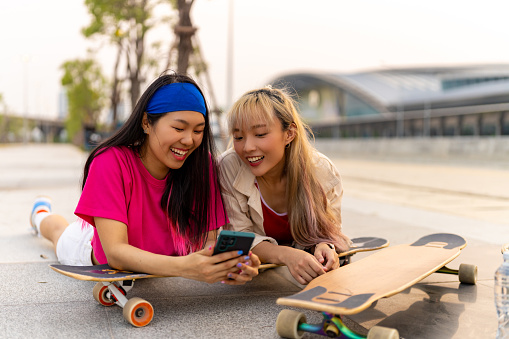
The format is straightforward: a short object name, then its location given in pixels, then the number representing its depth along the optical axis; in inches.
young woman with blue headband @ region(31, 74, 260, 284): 100.3
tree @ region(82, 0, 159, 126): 588.1
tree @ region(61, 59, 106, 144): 1501.4
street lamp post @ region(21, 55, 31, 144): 2406.5
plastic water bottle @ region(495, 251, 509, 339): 89.0
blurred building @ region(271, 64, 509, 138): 1891.6
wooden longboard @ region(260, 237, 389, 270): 128.5
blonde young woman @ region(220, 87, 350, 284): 117.5
